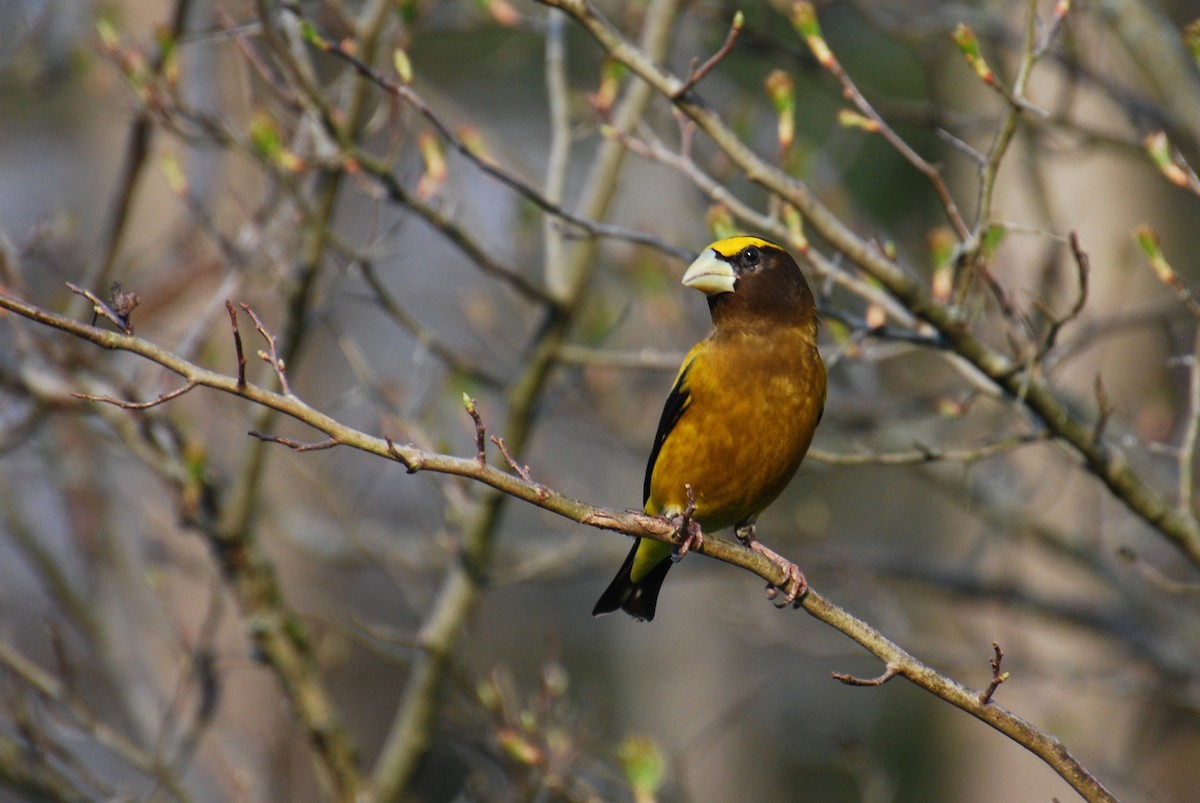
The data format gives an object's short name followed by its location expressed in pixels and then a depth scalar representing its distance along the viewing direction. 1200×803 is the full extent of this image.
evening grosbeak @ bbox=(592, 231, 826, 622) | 8.02
